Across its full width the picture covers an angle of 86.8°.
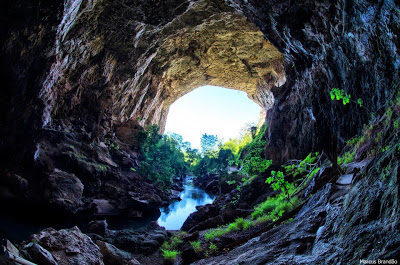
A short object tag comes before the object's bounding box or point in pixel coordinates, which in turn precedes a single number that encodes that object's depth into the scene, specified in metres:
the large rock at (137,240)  10.77
